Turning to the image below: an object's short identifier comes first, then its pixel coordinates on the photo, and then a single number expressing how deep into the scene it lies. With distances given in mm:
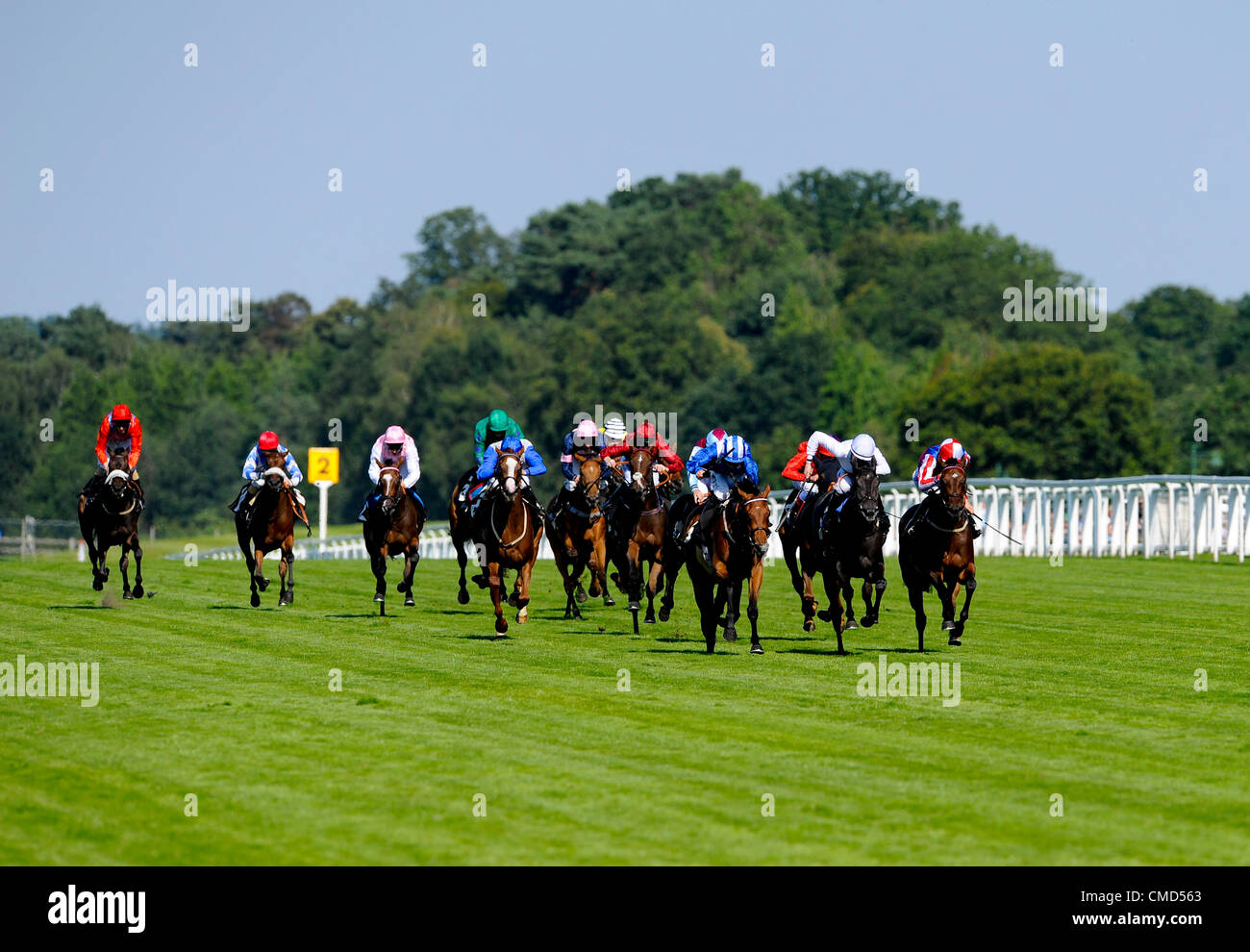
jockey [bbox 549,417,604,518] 21578
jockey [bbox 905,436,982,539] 18594
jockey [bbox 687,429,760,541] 18391
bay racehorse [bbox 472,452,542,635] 19516
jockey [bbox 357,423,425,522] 22281
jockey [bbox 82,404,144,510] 22688
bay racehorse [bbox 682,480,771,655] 17656
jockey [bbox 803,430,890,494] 18016
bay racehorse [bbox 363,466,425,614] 22000
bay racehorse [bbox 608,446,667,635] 20547
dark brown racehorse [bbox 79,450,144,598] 22500
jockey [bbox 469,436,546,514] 19969
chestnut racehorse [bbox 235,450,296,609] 22522
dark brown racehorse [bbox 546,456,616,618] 21312
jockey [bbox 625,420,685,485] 21078
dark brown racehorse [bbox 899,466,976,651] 18188
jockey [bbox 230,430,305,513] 22703
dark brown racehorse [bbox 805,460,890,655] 17781
